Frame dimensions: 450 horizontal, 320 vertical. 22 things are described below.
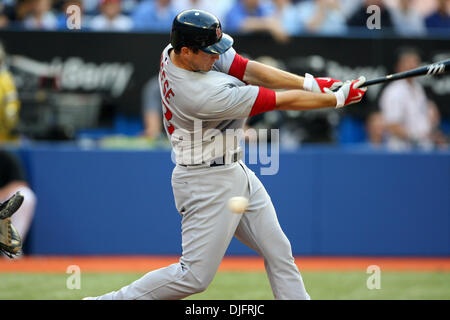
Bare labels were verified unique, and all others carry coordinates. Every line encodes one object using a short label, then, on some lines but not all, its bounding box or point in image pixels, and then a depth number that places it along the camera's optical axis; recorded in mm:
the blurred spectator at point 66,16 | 19047
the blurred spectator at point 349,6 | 20467
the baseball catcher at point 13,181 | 15820
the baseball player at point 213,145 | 8711
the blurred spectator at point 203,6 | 19812
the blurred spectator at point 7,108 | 16719
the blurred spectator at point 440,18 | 21297
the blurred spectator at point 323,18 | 19625
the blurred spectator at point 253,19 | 18844
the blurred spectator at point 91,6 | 20484
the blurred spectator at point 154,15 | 19234
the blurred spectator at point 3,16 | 19000
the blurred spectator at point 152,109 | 18078
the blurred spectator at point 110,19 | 19125
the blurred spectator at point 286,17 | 19250
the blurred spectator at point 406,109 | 17922
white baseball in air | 8984
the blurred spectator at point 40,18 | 19125
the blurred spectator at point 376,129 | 18531
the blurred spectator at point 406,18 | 20641
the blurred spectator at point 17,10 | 19625
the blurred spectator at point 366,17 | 19828
